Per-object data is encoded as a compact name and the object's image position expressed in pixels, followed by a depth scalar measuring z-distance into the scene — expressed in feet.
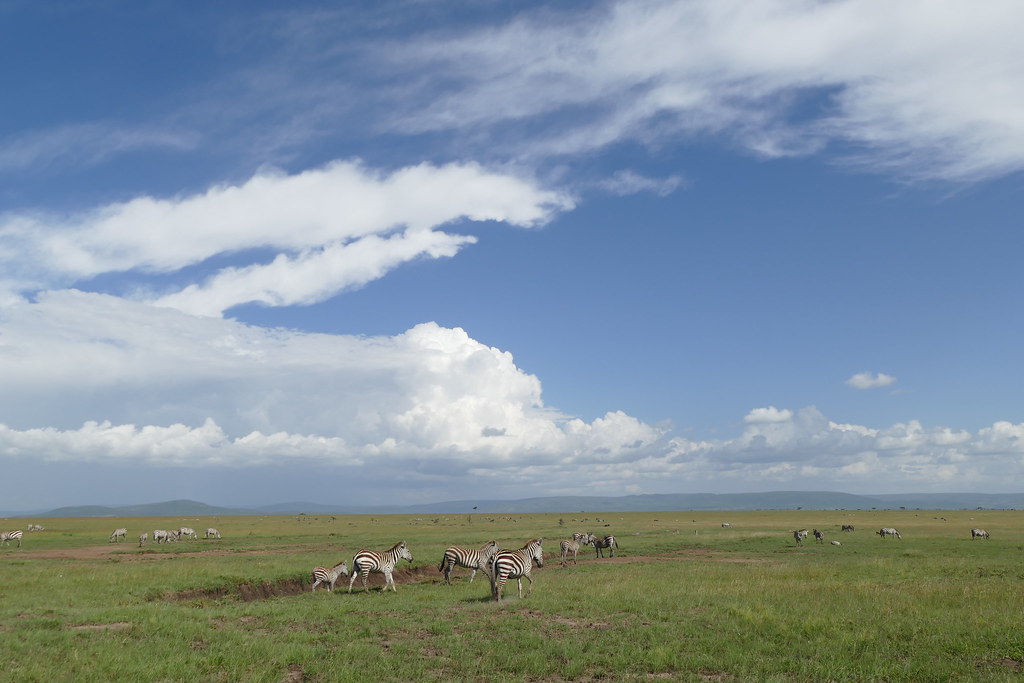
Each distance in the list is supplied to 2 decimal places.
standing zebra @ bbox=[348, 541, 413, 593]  95.50
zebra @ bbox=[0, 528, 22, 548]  190.28
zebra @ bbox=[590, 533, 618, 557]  145.67
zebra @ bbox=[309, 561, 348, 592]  96.68
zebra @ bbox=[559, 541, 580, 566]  140.17
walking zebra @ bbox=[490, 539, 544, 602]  78.84
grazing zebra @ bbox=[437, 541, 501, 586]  98.22
